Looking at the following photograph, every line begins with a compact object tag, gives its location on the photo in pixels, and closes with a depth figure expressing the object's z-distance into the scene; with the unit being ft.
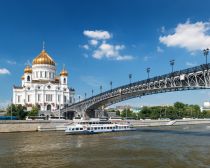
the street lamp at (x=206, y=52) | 172.65
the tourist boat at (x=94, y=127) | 207.82
